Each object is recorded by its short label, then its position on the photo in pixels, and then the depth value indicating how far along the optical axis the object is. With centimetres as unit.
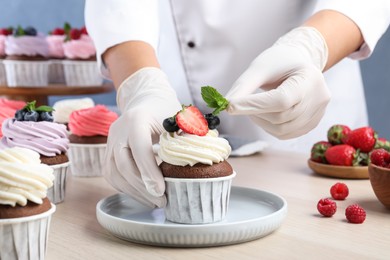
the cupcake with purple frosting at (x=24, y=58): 170
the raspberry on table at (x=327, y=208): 84
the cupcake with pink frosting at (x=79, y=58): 179
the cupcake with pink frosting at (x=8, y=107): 109
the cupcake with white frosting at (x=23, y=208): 67
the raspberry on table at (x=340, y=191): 92
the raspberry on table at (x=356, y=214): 82
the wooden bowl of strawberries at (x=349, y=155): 104
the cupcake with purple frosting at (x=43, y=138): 92
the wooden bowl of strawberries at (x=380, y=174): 87
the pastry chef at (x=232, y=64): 87
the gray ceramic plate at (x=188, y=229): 73
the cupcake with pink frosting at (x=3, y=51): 173
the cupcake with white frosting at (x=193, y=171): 79
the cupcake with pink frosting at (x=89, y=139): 107
